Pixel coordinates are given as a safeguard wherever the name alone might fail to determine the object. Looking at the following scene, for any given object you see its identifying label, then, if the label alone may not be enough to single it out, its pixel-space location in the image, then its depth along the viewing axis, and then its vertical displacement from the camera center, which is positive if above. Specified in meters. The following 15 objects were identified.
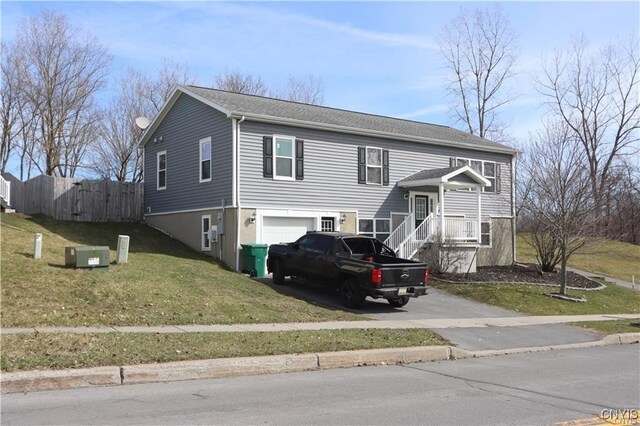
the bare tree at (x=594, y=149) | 20.83 +6.83
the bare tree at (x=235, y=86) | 43.21 +11.64
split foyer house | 20.19 +2.36
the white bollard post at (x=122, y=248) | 15.38 -0.31
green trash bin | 18.84 -0.74
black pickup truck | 14.41 -0.81
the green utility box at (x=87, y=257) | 13.21 -0.48
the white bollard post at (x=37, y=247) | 13.89 -0.26
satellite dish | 25.77 +5.23
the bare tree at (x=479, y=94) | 46.66 +11.90
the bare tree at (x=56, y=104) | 33.88 +8.22
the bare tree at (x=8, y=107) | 33.84 +7.99
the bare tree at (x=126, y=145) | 39.31 +6.43
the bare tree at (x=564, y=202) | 19.77 +1.28
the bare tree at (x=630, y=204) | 46.56 +3.15
